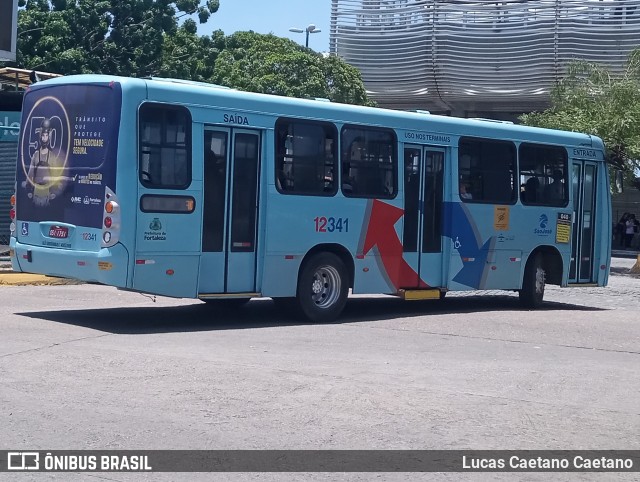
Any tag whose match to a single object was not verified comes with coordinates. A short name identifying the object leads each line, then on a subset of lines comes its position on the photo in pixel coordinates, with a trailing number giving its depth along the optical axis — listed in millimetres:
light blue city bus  12578
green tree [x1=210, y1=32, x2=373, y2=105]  42156
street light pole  49000
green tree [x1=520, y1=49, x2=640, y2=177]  31172
